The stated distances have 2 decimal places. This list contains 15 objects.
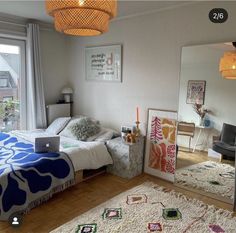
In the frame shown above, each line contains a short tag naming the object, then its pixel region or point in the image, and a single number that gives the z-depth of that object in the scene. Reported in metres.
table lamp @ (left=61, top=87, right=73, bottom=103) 4.51
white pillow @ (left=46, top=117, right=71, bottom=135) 4.00
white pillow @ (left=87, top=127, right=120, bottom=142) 3.66
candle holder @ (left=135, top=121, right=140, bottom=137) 3.53
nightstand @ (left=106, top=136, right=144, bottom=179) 3.41
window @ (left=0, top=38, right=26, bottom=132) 3.96
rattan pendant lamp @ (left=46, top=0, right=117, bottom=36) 1.40
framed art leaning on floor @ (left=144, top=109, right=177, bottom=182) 3.32
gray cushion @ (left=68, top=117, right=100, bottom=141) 3.67
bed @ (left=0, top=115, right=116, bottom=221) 2.43
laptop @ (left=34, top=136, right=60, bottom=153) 2.98
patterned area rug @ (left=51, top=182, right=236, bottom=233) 2.30
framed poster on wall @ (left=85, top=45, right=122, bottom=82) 3.85
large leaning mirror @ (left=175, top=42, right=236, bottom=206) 2.81
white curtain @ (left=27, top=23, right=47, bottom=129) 3.99
